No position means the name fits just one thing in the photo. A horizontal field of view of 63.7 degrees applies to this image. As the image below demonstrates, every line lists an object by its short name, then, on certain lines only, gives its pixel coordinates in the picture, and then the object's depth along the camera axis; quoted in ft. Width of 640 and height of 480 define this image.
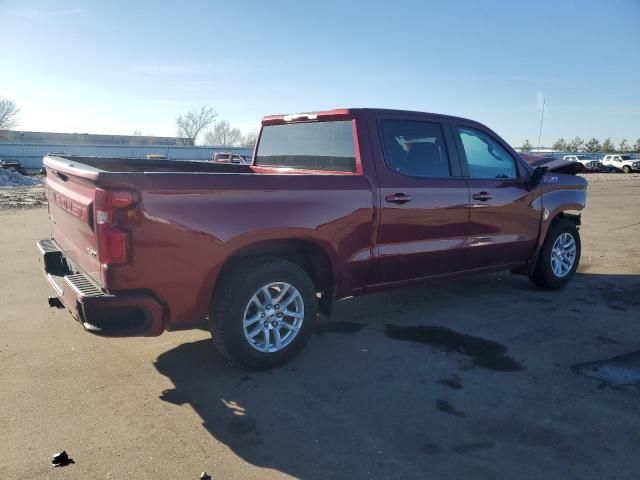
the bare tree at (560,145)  252.01
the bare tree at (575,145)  248.32
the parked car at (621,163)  155.63
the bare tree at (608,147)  244.65
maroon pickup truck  10.50
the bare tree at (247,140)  354.17
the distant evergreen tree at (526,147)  234.33
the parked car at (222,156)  102.90
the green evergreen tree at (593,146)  246.06
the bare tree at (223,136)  359.05
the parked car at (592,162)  159.12
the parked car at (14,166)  113.70
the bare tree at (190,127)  332.60
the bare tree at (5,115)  265.13
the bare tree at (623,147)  244.22
